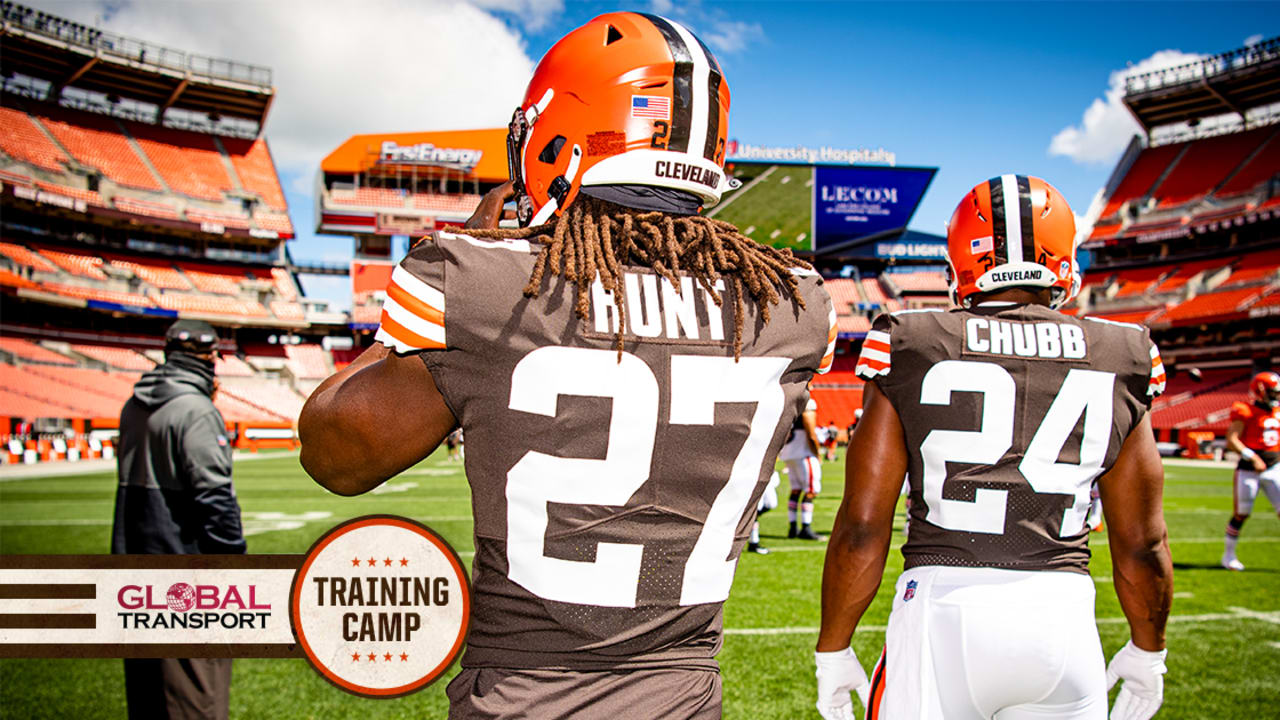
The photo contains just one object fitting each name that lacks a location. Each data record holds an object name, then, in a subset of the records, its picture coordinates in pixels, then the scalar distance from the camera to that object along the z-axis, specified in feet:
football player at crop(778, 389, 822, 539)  29.25
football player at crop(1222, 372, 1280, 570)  25.52
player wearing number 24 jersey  6.35
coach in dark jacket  10.98
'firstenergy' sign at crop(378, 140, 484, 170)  149.48
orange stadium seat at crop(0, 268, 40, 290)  100.12
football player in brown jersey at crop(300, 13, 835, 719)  3.72
